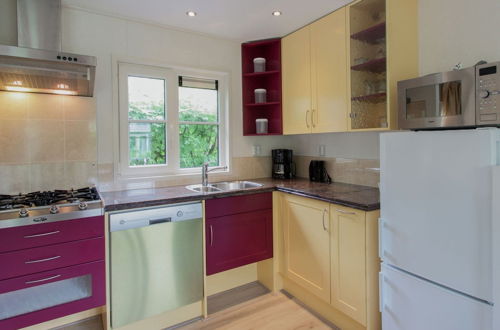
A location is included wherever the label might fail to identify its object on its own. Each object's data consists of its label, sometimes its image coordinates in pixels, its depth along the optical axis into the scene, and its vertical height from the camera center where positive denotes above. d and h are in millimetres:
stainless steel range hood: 1586 +554
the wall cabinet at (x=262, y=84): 2861 +753
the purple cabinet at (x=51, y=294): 1571 -790
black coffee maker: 2990 -65
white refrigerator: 1207 -354
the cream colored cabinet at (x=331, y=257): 1772 -709
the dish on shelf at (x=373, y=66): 1960 +636
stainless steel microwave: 1330 +282
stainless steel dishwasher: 1848 -693
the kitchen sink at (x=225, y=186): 2508 -259
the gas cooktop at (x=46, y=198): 1718 -244
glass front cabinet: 1900 +683
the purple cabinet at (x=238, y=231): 2186 -587
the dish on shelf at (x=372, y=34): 1951 +854
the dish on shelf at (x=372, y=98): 1961 +411
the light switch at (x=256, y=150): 3055 +75
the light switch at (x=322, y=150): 2812 +60
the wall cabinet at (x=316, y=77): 2191 +664
